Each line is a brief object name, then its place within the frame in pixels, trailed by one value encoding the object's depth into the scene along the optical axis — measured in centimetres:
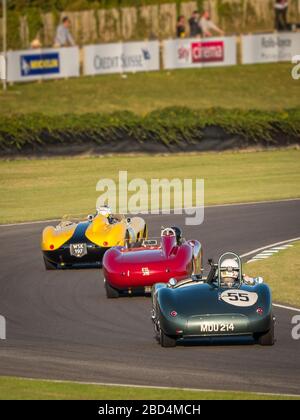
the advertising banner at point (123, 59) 4881
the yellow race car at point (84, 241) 2084
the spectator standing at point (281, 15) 5181
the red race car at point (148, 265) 1778
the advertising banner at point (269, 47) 4912
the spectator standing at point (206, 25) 4869
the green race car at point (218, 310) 1441
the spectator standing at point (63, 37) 4778
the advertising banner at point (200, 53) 4897
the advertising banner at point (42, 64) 4691
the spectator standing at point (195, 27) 4831
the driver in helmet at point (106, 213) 2188
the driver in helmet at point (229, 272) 1523
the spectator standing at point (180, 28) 4938
